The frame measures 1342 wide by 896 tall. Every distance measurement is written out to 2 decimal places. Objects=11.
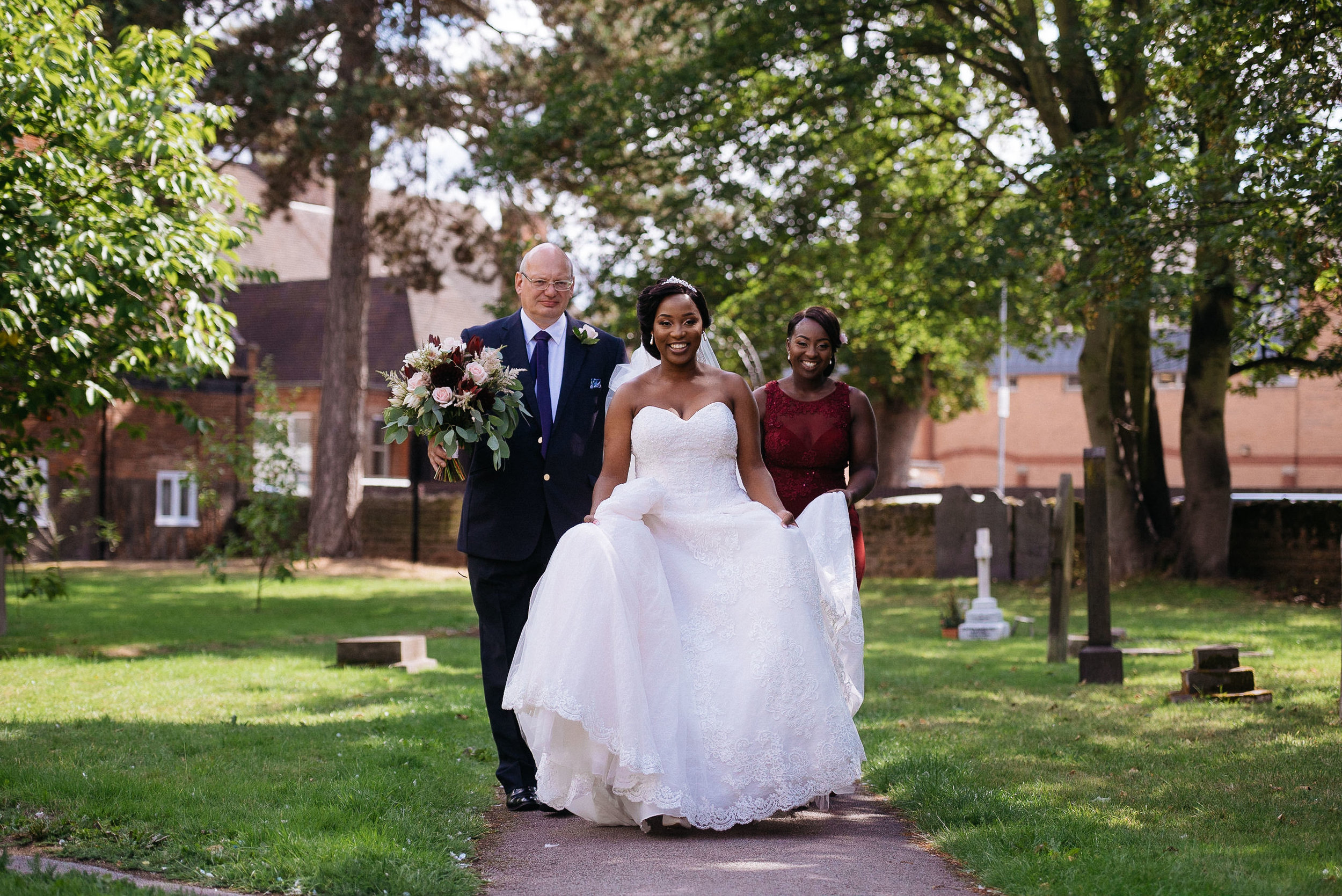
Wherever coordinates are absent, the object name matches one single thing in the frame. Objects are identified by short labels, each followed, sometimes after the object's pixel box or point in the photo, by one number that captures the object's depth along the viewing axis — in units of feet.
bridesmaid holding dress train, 23.75
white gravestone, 50.16
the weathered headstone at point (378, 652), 39.65
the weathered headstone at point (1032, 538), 78.43
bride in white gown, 18.16
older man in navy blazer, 21.11
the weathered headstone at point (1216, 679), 31.40
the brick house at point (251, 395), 98.32
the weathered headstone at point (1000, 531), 79.30
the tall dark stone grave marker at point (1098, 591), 35.14
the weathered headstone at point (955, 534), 80.48
